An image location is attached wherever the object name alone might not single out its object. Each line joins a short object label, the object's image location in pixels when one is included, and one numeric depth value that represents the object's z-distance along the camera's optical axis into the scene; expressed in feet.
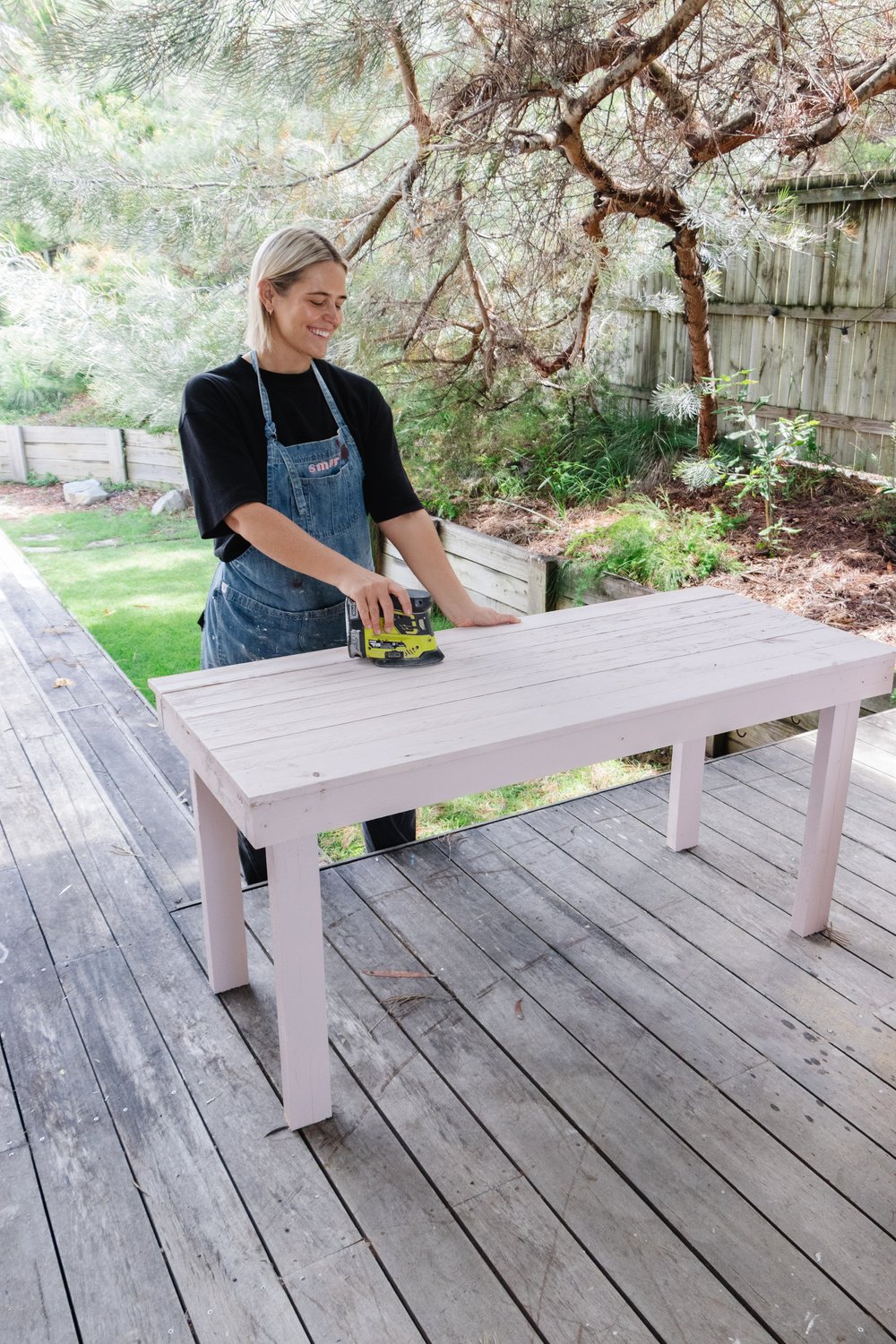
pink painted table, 4.99
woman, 6.35
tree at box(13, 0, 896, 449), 8.61
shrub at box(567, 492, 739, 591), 13.16
